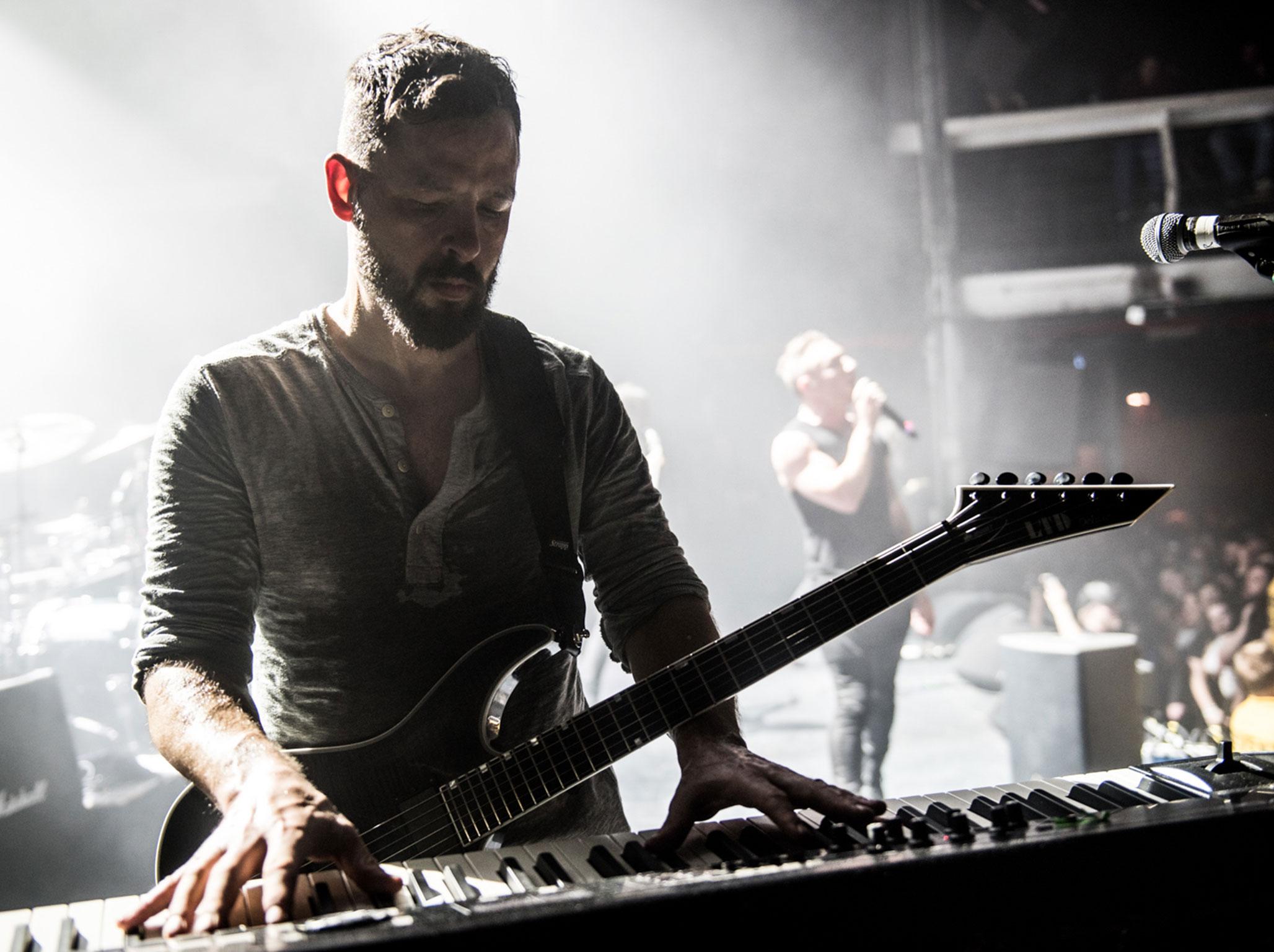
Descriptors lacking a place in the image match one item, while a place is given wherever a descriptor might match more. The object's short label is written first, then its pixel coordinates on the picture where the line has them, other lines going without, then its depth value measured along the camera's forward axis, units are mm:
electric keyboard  1033
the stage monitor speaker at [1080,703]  4973
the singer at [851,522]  4977
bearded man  1741
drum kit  5512
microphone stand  1502
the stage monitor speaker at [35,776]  4125
